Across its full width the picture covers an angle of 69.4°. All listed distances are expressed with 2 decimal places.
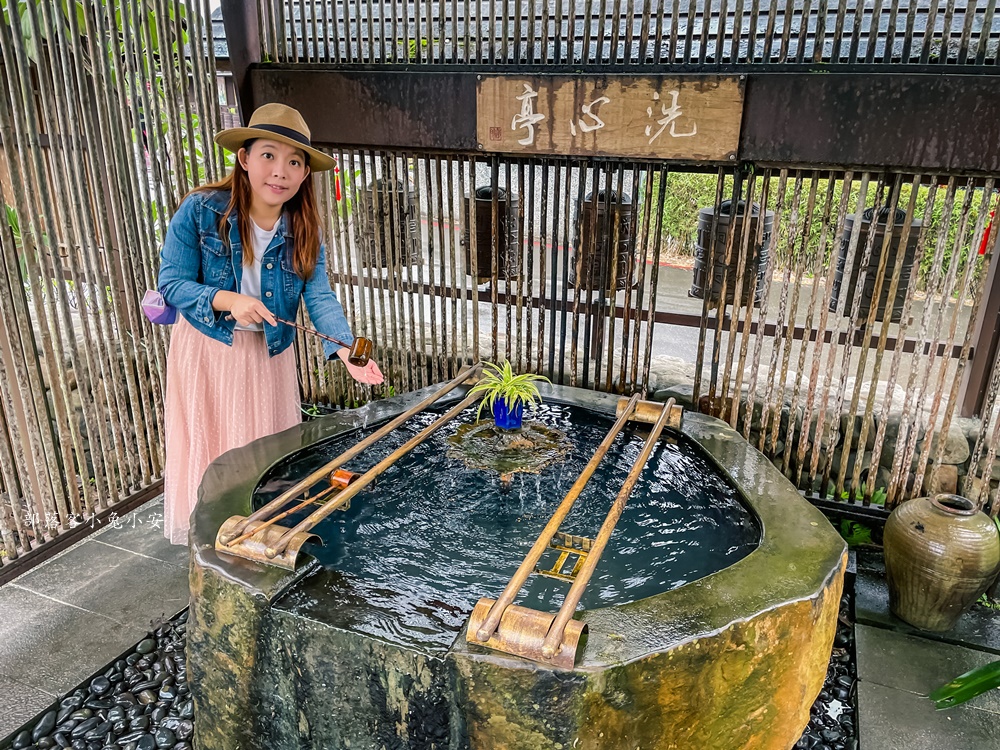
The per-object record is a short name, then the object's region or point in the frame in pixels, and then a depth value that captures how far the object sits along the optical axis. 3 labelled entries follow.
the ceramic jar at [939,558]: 3.66
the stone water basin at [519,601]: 2.39
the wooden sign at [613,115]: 4.11
